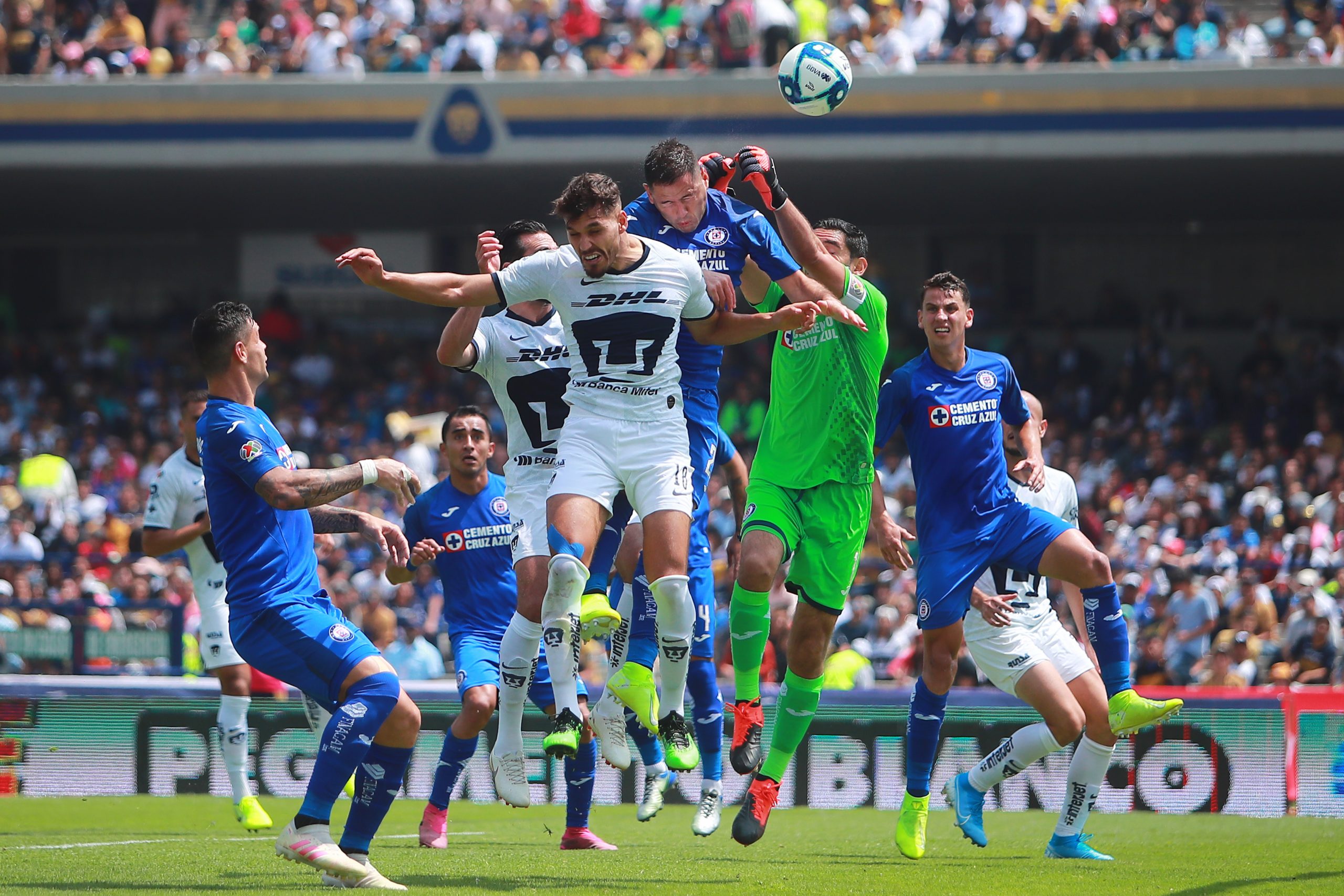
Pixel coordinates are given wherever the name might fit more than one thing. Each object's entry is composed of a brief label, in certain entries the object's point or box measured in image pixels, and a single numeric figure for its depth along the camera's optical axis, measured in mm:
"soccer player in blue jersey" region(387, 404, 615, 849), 18844
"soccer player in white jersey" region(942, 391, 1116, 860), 16844
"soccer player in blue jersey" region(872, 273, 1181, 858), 16406
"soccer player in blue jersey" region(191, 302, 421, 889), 12992
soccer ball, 16953
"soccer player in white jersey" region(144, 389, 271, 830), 20625
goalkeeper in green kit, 16156
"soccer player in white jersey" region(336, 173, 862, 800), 14086
